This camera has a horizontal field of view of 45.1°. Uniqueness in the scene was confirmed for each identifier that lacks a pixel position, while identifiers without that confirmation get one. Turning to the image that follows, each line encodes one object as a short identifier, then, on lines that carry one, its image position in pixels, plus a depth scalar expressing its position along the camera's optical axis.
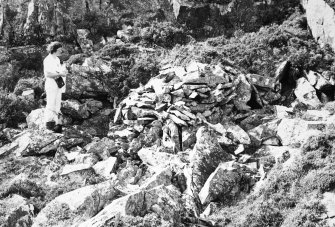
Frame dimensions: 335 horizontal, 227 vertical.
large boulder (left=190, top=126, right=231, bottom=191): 13.26
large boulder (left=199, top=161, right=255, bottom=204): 12.47
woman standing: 15.71
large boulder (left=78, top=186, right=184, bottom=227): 10.11
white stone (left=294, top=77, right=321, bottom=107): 18.11
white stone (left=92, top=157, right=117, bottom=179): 14.21
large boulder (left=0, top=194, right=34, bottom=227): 11.76
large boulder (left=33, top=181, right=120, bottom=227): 11.24
